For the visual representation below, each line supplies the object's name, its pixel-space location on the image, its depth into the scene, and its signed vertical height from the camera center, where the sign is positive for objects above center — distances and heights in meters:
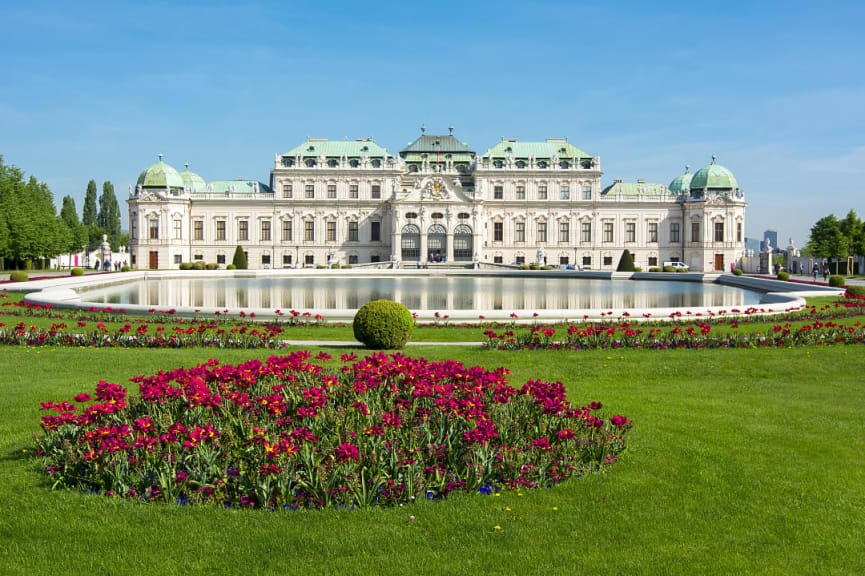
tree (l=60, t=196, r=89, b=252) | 94.75 +10.73
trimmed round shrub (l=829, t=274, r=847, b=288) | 42.87 +0.43
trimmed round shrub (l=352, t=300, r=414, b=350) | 16.67 -0.82
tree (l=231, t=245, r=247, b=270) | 70.62 +3.77
